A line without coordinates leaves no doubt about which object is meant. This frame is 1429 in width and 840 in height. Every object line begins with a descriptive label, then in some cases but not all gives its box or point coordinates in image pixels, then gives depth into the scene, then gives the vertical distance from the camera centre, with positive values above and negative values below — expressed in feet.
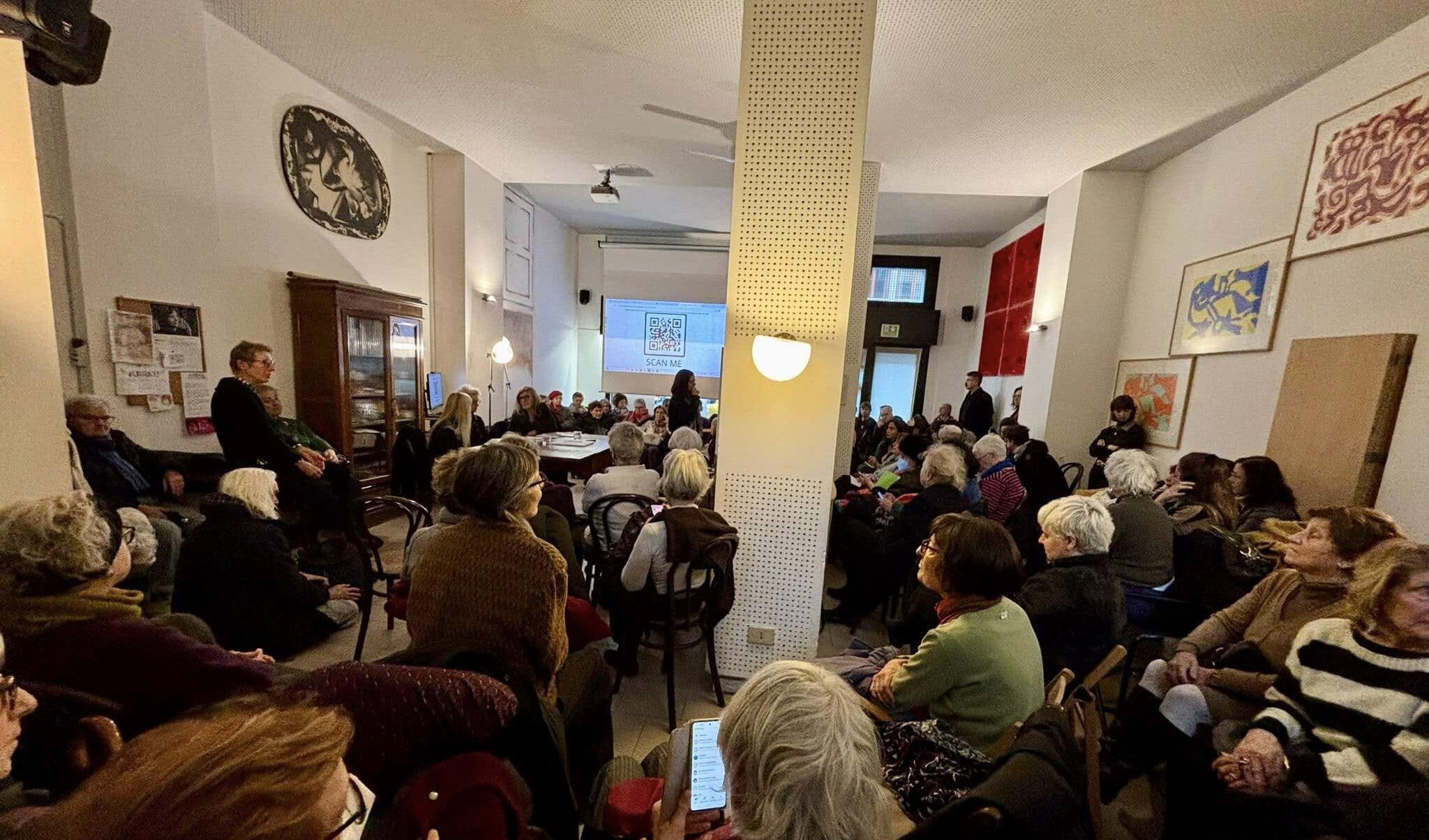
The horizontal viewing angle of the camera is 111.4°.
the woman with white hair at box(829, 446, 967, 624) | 8.61 -3.10
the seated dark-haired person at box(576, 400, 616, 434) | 21.62 -2.74
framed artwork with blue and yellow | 10.73 +2.36
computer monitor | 17.21 -1.54
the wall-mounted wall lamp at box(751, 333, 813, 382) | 6.75 +0.21
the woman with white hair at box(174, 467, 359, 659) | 5.93 -2.91
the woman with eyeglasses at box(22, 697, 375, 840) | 1.37 -1.35
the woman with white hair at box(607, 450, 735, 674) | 6.56 -2.37
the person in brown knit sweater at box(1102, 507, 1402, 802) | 4.91 -2.81
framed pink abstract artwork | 8.06 +4.19
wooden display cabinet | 12.37 -0.60
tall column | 6.59 +1.20
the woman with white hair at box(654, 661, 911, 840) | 2.34 -1.93
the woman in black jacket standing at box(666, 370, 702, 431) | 17.21 -1.26
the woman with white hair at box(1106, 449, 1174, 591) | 7.20 -2.07
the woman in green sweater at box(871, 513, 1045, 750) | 4.05 -2.25
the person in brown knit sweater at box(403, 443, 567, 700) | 4.06 -1.98
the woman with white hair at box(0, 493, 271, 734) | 3.16 -2.05
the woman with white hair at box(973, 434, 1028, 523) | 9.94 -2.13
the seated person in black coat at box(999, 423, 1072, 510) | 11.93 -2.21
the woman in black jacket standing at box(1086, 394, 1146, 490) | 14.35 -1.27
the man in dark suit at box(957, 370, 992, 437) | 22.11 -1.18
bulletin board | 9.55 -0.01
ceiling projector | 16.80 +5.75
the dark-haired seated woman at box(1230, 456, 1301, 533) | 7.95 -1.59
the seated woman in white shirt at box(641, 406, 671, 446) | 18.19 -2.62
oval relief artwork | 12.34 +4.67
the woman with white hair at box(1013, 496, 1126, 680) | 5.36 -2.27
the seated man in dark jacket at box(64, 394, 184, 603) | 8.00 -2.29
